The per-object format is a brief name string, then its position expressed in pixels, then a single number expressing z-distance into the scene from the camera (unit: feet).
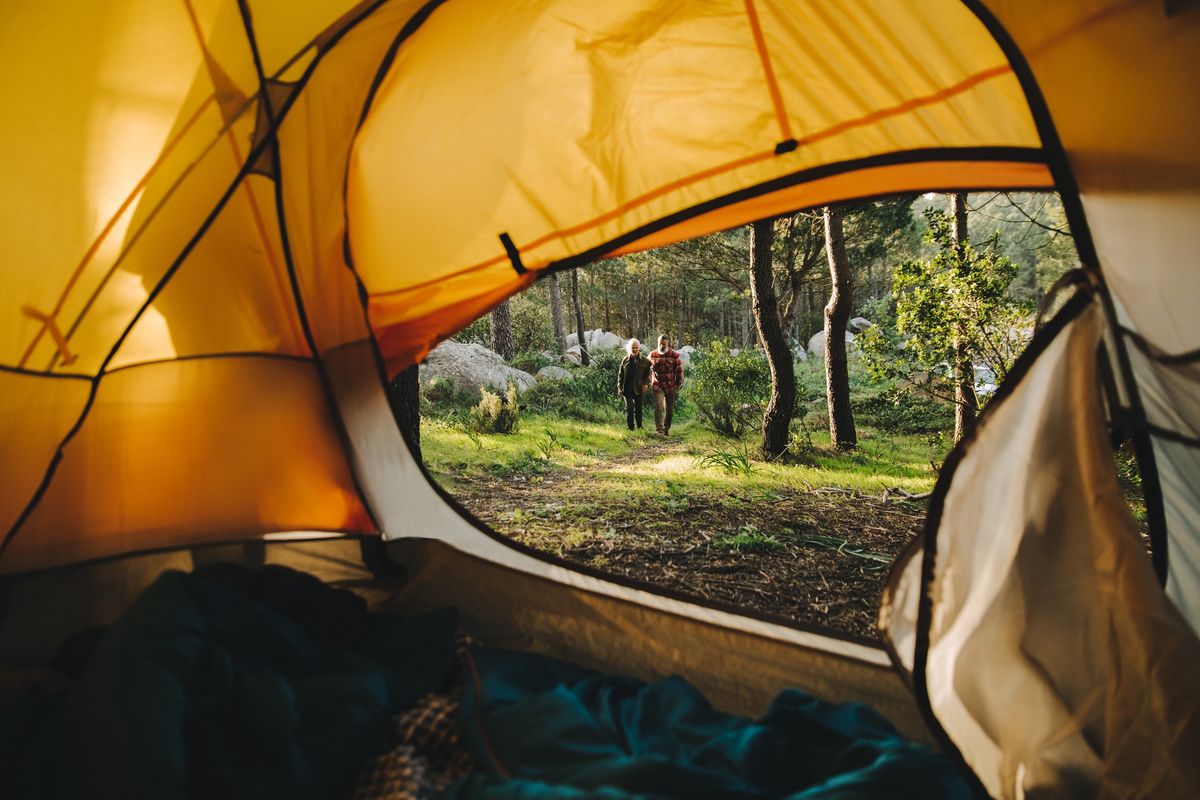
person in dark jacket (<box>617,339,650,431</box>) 27.50
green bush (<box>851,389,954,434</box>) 27.99
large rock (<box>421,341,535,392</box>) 31.37
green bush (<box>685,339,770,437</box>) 25.73
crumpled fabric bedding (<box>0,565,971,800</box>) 3.35
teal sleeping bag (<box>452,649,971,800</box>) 3.45
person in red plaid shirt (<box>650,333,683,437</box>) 26.73
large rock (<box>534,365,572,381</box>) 36.11
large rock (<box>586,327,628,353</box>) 64.46
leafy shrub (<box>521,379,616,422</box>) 31.96
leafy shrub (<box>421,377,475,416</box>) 29.71
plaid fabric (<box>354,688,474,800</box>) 3.77
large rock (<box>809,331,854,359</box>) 59.26
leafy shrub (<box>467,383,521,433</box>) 25.93
